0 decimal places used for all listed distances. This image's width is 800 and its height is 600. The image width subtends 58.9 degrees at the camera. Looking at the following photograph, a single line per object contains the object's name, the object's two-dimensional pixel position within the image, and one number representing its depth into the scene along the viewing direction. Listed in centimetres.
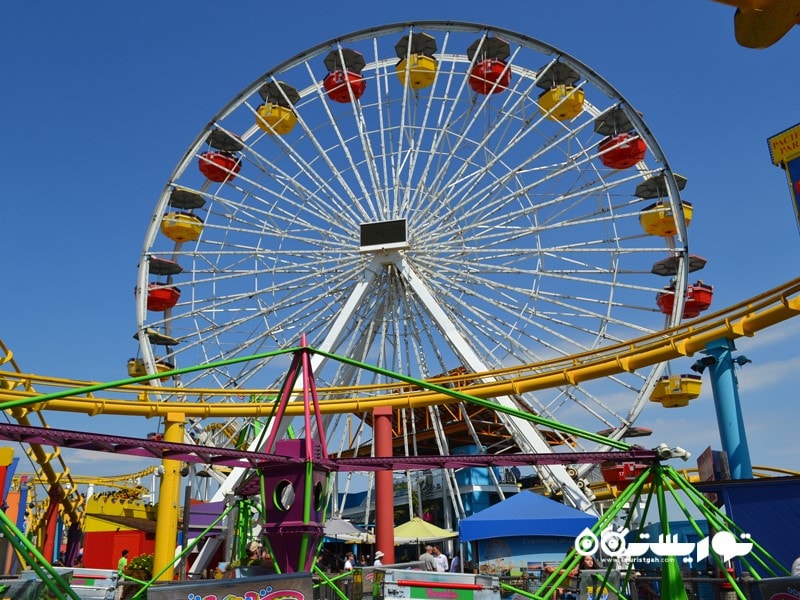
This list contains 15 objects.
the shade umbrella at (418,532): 1962
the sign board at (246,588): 468
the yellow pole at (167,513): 1620
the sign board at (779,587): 494
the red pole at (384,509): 1573
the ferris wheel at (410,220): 1984
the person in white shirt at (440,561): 1243
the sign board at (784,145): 1121
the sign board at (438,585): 726
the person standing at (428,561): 1185
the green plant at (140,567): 1718
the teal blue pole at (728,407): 1202
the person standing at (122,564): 1454
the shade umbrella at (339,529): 1897
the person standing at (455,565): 1498
